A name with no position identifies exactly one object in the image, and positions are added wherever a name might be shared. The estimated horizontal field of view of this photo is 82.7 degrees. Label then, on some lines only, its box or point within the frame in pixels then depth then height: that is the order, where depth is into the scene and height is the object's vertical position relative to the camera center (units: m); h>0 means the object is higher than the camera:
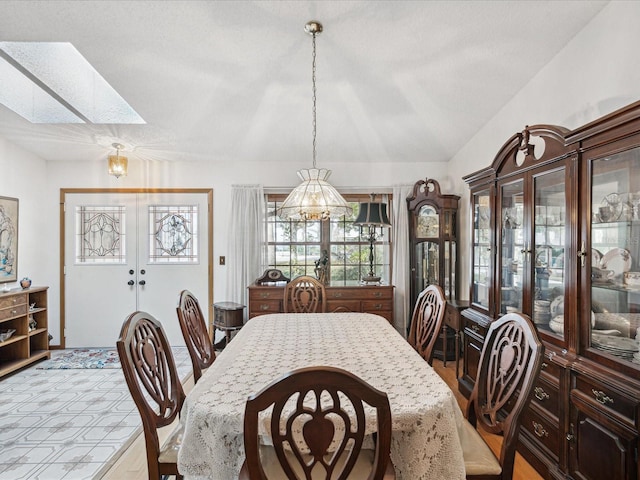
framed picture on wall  3.81 +0.02
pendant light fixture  2.30 +0.26
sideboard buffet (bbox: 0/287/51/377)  3.59 -0.93
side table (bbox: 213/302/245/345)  4.10 -0.87
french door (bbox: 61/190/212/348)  4.53 -0.27
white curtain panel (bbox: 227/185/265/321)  4.43 +0.00
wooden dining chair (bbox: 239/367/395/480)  0.98 -0.51
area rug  3.89 -1.34
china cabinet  1.62 -0.24
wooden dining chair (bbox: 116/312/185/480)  1.43 -0.60
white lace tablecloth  1.26 -0.60
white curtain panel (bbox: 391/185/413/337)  4.45 -0.19
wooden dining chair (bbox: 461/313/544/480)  1.36 -0.63
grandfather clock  4.06 -0.01
